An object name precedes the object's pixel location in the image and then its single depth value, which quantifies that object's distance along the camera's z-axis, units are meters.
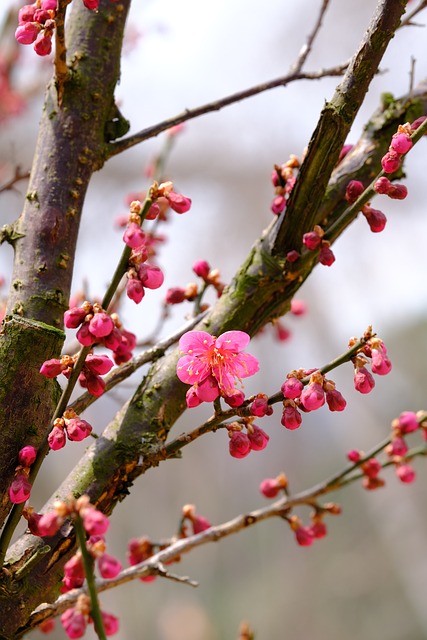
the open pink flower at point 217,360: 0.79
